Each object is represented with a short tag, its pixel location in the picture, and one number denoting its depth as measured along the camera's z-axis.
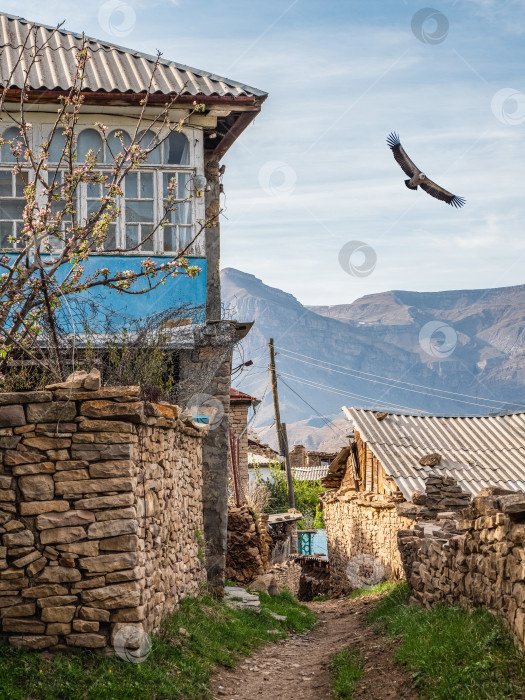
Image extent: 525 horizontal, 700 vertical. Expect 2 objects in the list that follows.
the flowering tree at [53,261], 8.06
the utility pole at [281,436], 29.58
